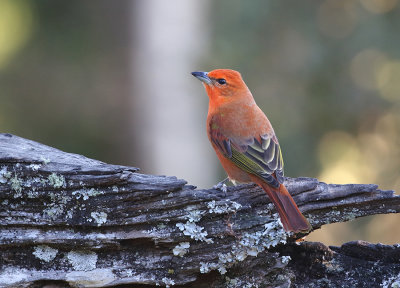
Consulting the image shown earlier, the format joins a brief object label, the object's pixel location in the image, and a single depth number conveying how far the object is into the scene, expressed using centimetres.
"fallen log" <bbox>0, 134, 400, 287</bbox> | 655
